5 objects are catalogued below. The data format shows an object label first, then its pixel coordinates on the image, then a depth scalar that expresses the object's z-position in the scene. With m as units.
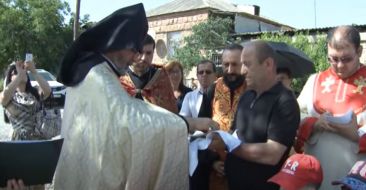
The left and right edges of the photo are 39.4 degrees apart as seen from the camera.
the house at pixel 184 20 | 26.19
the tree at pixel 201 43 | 23.02
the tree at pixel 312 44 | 19.14
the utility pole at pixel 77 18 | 18.42
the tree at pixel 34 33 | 33.69
